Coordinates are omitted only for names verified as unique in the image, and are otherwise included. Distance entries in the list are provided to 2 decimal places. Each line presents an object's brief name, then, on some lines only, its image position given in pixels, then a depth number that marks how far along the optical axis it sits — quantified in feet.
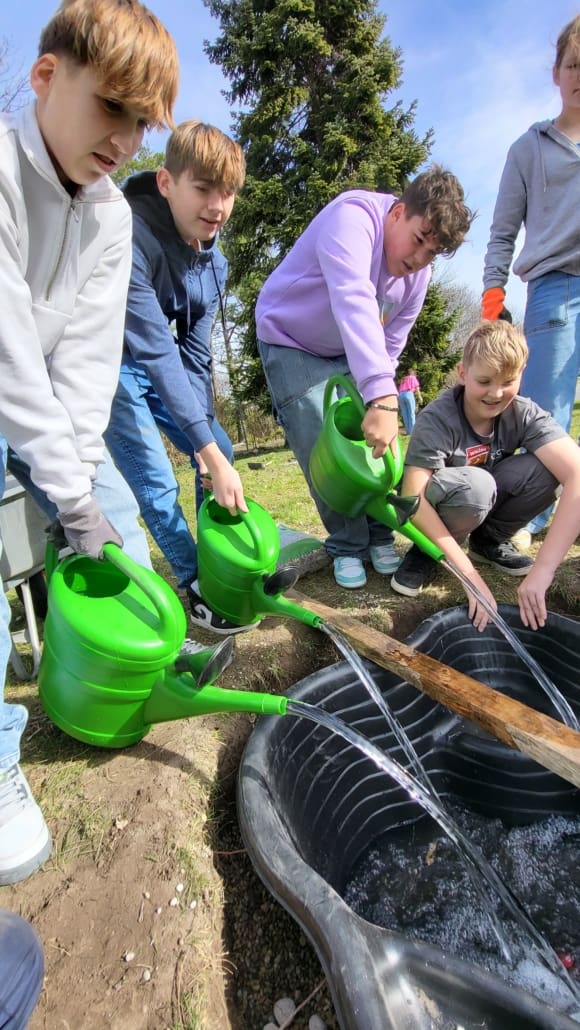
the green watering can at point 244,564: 4.70
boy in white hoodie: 2.77
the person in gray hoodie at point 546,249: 6.50
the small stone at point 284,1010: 3.13
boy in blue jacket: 4.74
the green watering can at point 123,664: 3.37
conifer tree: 26.25
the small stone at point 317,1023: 3.05
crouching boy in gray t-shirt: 5.41
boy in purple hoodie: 5.06
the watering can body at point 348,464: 5.27
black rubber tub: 2.66
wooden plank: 3.82
